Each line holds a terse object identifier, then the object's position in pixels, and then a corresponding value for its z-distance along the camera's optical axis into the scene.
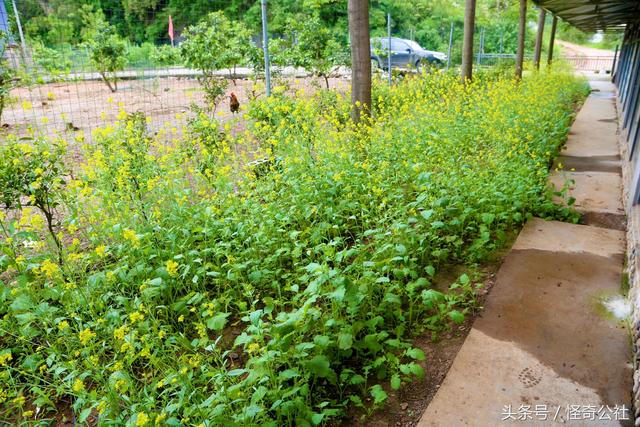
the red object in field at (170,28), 7.46
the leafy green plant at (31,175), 3.41
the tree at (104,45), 12.00
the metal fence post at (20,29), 4.58
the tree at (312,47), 9.59
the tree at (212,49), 6.98
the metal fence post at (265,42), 5.91
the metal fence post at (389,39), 10.27
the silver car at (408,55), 21.12
